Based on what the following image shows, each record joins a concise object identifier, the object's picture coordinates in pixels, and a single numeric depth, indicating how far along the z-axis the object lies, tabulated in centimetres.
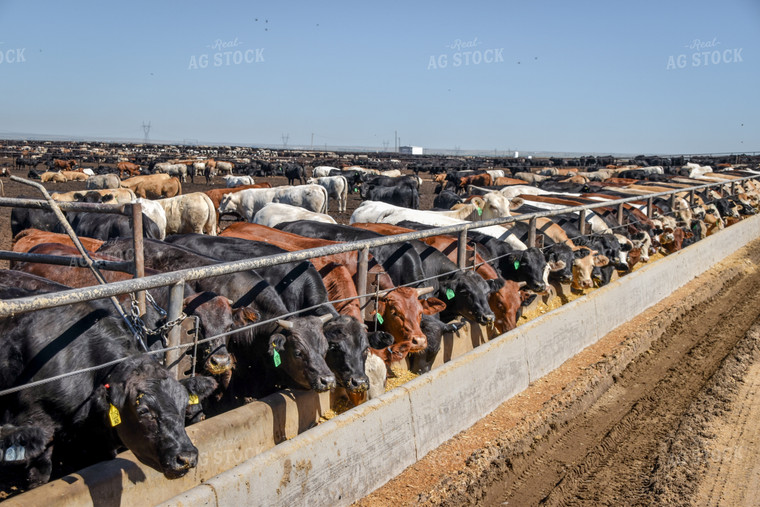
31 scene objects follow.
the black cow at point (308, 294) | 484
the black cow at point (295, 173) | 4203
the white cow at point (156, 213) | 1470
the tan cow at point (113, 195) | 1521
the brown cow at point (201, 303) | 428
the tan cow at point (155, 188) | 2659
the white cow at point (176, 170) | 4425
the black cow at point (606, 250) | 1039
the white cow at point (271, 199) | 2003
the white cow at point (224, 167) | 5256
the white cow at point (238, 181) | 3656
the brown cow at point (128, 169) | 4682
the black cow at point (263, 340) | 457
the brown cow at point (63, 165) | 5079
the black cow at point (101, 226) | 1075
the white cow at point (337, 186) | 2778
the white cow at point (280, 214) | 1223
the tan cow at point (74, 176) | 4228
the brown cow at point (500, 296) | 761
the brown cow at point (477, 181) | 3678
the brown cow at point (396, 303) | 591
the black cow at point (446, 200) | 2065
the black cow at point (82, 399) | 321
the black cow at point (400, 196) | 2688
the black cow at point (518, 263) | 863
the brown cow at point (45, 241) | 698
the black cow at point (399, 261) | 751
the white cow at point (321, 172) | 4178
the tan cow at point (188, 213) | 1678
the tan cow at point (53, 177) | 3969
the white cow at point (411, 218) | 1019
